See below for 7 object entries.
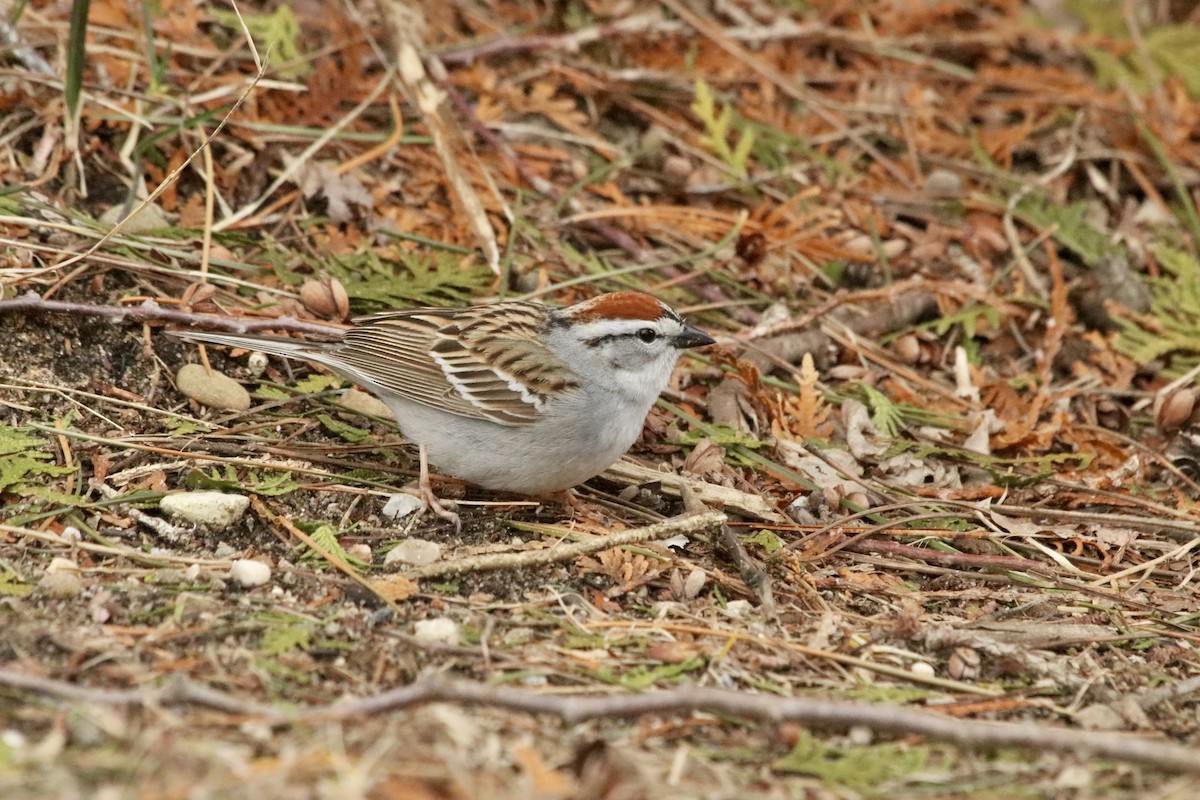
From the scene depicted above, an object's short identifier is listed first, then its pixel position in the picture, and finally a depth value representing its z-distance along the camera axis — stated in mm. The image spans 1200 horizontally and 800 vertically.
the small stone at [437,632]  7703
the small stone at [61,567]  8016
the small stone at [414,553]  8703
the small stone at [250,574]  8164
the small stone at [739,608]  8656
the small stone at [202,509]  8867
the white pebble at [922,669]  8039
